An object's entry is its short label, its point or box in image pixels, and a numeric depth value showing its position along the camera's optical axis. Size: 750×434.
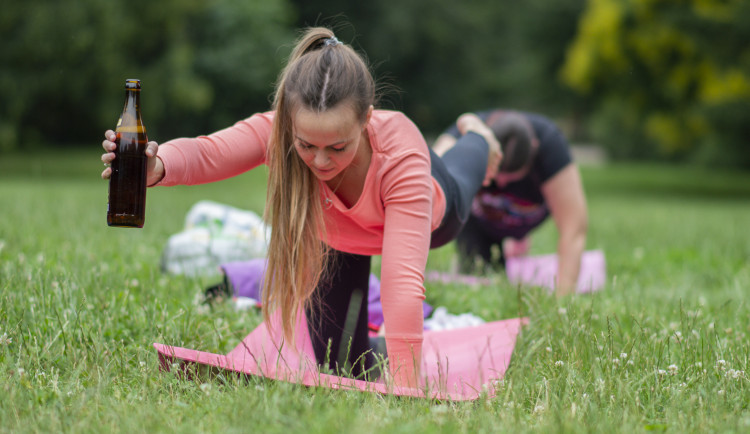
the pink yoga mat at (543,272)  10.55
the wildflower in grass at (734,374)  5.40
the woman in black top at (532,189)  10.09
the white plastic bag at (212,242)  9.91
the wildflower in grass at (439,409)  4.49
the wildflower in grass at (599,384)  5.01
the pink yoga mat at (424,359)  4.97
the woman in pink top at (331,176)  5.46
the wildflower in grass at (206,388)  4.77
